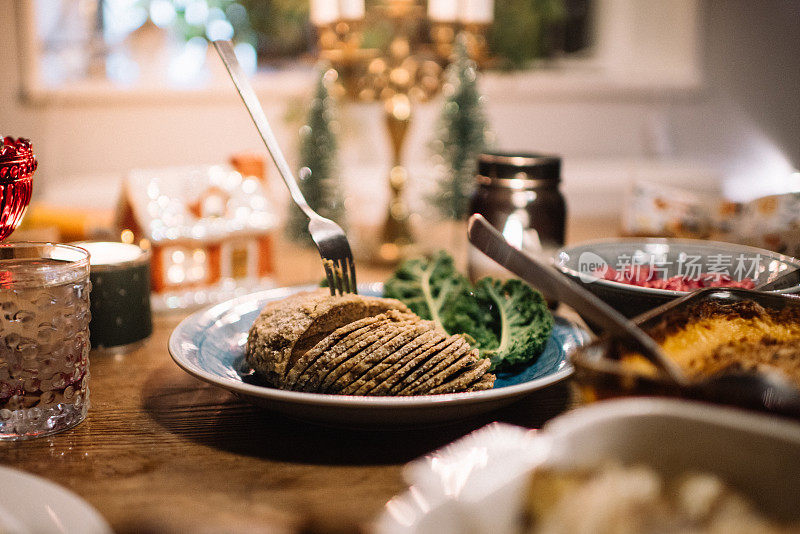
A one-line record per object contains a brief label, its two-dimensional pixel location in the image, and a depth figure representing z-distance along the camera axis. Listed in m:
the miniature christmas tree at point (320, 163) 1.99
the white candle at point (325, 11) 1.86
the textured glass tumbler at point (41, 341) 0.66
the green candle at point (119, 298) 0.93
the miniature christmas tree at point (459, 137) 2.25
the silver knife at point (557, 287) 0.50
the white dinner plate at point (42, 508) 0.47
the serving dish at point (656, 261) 0.79
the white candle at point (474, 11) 1.87
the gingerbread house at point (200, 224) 1.27
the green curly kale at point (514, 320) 0.82
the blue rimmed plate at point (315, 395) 0.61
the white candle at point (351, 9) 1.84
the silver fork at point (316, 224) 0.89
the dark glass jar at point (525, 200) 1.10
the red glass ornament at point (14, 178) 0.71
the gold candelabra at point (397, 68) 1.88
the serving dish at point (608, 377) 0.44
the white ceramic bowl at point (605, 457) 0.35
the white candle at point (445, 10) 1.86
